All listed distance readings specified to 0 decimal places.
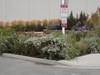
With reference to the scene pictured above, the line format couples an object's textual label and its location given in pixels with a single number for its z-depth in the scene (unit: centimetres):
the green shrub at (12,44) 1026
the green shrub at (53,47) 927
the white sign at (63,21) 1098
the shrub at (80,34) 1138
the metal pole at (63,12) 1082
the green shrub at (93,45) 1014
